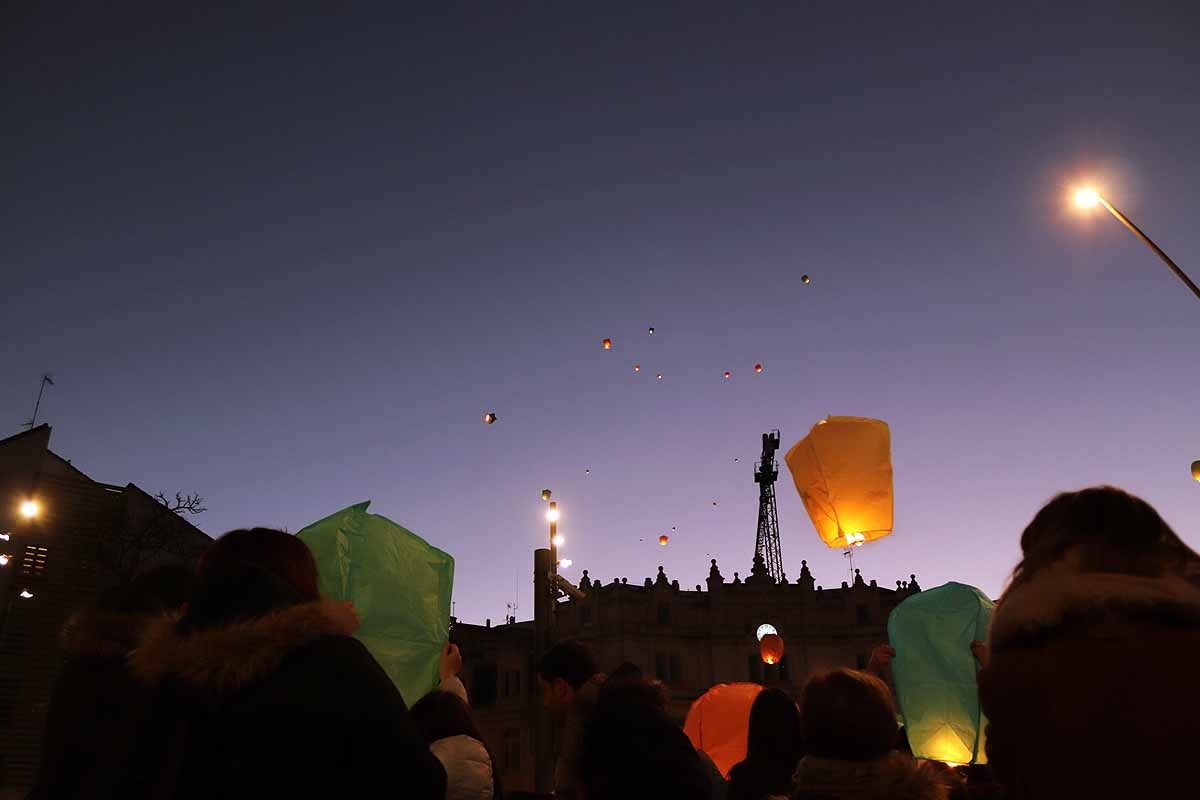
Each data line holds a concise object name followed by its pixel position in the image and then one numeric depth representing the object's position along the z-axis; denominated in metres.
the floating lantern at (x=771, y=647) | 16.14
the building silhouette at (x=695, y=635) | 44.91
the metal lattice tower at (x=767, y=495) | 53.16
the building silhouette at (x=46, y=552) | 26.16
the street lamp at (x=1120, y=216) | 10.51
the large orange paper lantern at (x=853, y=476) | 6.39
